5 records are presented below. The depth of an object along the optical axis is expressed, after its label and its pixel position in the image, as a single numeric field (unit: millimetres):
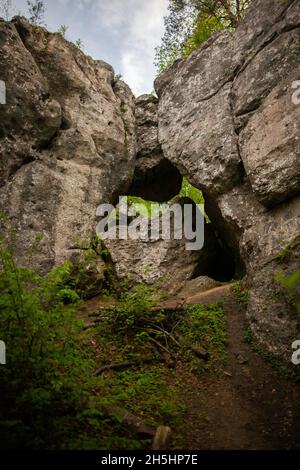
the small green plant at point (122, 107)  12633
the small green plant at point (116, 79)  13102
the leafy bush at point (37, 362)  3818
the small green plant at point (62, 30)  11737
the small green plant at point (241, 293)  8391
